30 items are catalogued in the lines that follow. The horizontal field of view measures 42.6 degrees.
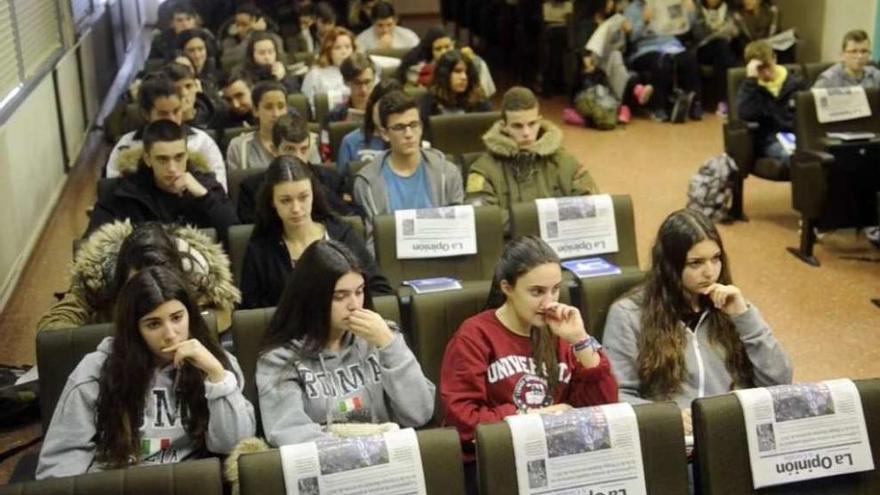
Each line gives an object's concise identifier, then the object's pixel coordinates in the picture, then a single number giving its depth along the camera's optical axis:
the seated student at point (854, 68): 6.54
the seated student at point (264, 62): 6.78
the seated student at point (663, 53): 9.11
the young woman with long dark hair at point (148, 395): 2.62
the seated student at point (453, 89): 5.88
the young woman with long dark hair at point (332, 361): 2.79
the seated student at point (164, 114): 4.97
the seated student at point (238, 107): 6.07
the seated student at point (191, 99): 5.53
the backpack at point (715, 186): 6.22
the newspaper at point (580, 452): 2.38
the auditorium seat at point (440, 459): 2.35
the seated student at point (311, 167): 4.44
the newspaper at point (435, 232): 4.09
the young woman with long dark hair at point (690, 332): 2.97
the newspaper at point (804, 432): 2.50
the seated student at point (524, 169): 4.60
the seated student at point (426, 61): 6.71
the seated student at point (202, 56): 6.74
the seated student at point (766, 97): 6.34
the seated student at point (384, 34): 8.23
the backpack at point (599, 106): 8.83
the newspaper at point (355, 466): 2.28
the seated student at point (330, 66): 6.90
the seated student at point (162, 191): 4.10
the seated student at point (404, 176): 4.53
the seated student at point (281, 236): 3.61
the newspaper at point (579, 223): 4.07
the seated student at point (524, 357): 2.83
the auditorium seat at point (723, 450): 2.49
